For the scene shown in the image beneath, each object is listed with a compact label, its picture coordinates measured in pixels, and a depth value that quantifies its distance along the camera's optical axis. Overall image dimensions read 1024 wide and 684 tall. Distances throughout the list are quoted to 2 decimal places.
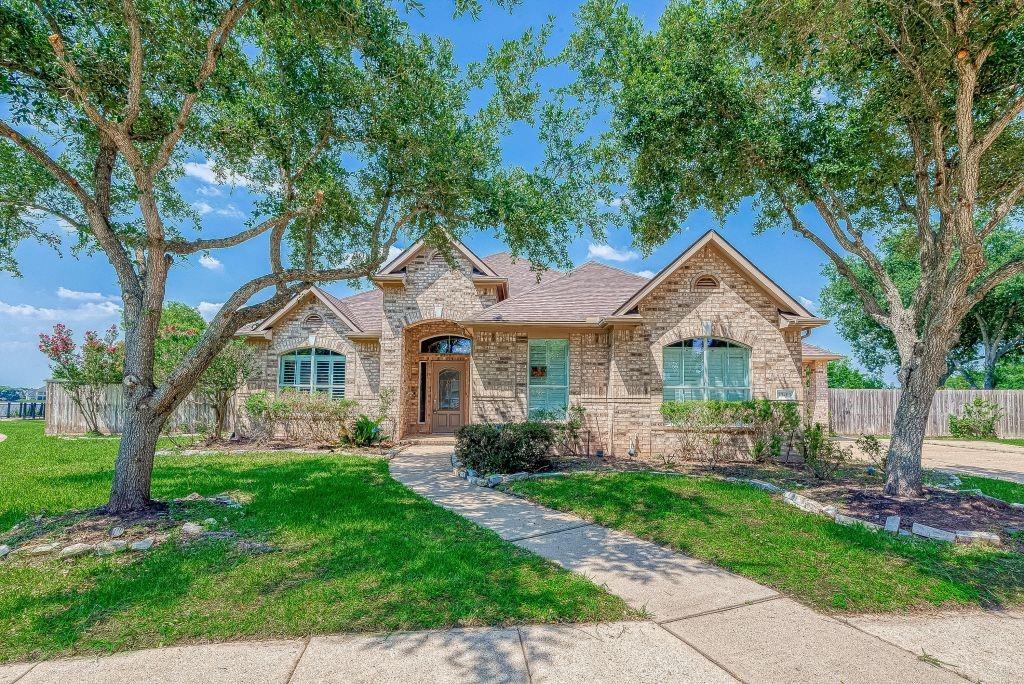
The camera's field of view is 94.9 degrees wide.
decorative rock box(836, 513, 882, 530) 5.94
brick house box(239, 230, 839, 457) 11.82
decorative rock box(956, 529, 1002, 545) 5.42
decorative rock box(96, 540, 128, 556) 4.89
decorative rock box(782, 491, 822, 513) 6.81
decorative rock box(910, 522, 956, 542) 5.52
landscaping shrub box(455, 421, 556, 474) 9.16
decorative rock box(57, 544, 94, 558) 4.81
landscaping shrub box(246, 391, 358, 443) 13.72
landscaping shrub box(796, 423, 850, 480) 9.09
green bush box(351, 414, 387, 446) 12.73
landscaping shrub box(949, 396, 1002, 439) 17.42
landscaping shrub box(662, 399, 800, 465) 11.02
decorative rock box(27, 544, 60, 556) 4.86
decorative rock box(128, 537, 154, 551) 5.02
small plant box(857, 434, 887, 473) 8.71
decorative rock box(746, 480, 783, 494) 8.02
